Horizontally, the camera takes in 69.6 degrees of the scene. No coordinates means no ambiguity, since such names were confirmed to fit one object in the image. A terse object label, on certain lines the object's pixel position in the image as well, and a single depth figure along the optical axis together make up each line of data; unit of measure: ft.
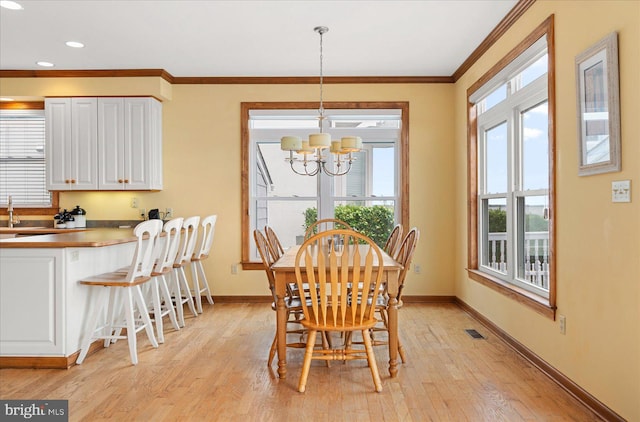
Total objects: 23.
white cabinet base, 10.17
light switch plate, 7.09
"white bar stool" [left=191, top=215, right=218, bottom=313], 15.80
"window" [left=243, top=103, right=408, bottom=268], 17.94
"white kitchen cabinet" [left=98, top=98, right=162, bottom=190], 16.89
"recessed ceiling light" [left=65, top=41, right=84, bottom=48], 13.91
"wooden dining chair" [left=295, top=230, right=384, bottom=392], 8.61
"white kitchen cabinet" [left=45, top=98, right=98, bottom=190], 16.92
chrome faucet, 17.72
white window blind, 18.43
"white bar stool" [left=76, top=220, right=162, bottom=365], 10.60
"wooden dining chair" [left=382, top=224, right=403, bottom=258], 12.35
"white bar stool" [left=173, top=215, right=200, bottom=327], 14.21
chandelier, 11.51
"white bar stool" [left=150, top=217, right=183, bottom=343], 12.23
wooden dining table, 9.36
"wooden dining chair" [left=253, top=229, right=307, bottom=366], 9.91
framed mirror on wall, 7.36
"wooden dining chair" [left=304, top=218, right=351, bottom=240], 17.53
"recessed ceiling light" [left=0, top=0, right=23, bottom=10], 11.22
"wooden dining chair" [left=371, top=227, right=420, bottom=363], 10.04
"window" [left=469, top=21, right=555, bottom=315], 10.61
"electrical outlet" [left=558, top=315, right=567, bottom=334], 9.15
